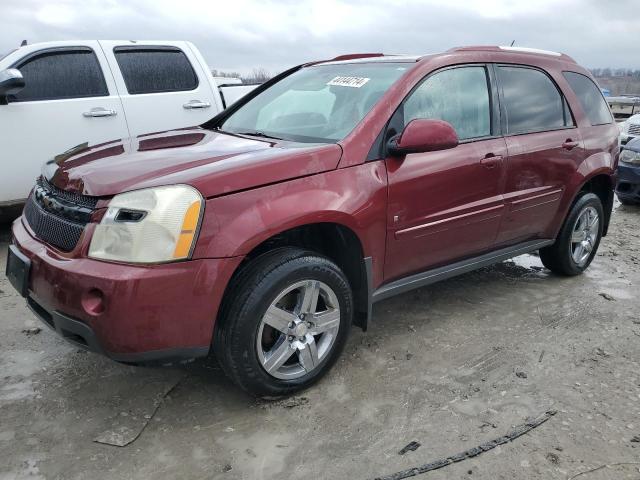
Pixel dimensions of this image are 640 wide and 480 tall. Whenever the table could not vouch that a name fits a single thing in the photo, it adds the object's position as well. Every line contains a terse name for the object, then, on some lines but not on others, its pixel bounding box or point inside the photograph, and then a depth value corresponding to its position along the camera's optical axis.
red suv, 2.39
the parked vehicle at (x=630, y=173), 7.33
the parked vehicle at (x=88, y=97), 5.09
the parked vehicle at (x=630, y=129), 9.18
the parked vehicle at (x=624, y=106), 17.31
